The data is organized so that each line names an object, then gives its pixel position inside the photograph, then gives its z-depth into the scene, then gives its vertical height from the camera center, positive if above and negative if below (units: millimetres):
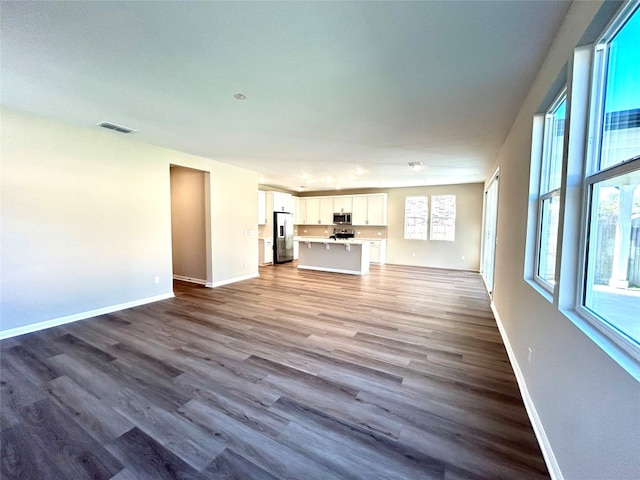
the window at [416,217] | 8529 +306
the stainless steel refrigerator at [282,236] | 8586 -371
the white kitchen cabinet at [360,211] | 9156 +510
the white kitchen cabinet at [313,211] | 9984 +534
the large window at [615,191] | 1076 +172
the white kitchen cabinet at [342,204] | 9406 +759
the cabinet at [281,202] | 8484 +756
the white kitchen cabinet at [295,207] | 10075 +681
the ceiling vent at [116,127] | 3451 +1258
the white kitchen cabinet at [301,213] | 10227 +465
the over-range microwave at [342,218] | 9422 +270
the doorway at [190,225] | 5660 -20
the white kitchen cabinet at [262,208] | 8062 +513
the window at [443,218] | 8164 +272
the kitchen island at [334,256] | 7172 -832
